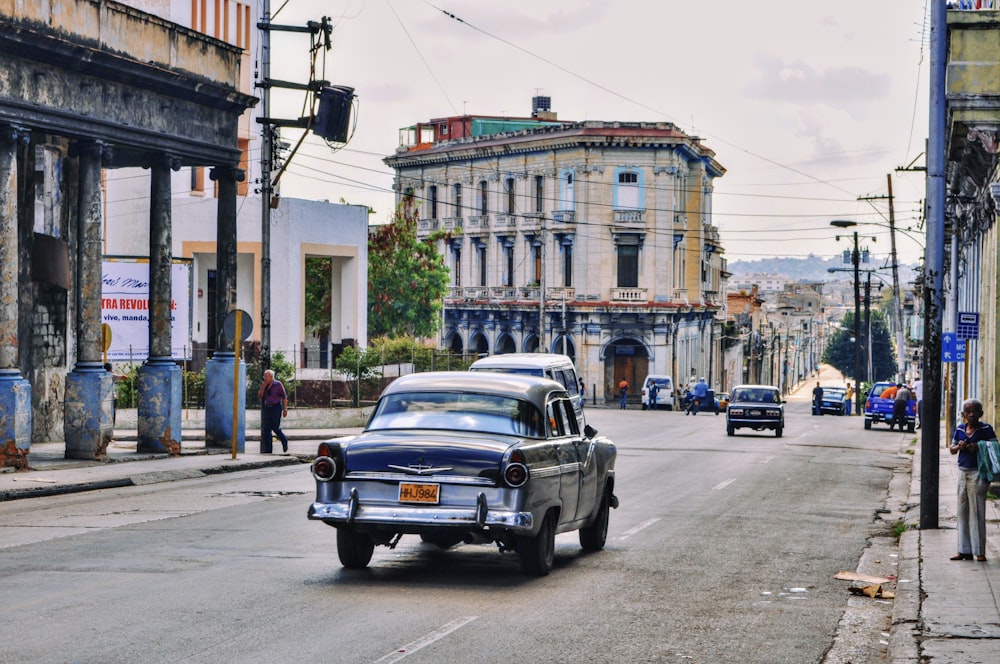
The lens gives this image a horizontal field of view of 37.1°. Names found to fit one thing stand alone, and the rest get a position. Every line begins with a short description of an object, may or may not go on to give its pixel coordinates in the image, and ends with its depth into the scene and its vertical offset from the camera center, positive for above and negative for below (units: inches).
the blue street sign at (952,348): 1064.8 +8.2
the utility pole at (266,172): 1242.6 +153.7
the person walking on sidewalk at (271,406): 1226.6 -41.4
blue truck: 2048.5 -72.5
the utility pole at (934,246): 688.4 +52.7
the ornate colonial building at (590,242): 3280.0 +262.6
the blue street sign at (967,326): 1007.0 +23.0
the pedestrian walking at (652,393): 3016.7 -71.3
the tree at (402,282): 3058.6 +152.2
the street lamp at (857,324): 3078.2 +76.6
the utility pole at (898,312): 2768.2 +91.1
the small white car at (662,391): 3024.1 -67.6
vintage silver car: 500.1 -39.0
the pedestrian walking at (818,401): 2876.5 -82.2
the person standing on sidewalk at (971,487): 589.3 -50.4
